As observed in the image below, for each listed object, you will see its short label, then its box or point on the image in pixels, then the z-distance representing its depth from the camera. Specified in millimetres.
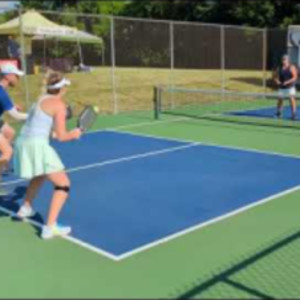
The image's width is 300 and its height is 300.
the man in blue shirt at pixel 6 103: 7219
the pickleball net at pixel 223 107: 15390
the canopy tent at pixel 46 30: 16219
